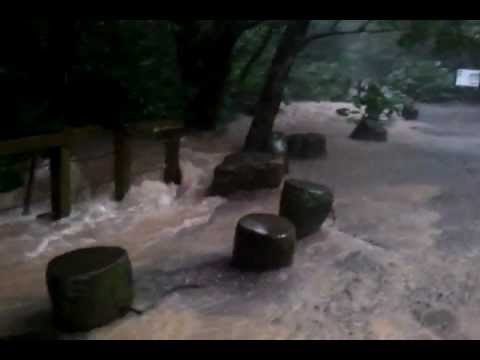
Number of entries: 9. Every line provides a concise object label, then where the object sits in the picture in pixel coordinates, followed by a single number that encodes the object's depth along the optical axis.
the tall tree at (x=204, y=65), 10.68
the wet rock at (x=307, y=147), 10.38
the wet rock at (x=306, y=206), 6.12
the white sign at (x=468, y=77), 19.17
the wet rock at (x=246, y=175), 7.89
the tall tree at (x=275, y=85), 10.13
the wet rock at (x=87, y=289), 3.80
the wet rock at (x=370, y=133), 12.36
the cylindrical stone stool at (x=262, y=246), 5.09
